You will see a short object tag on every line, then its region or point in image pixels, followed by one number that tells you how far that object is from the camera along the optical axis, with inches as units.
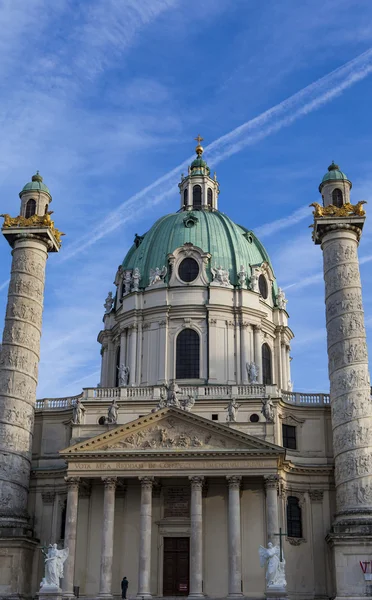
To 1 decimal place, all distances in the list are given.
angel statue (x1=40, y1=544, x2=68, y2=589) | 1460.4
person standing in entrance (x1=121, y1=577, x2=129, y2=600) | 1531.7
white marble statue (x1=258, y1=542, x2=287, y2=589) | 1402.6
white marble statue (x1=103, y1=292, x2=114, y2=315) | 2229.3
